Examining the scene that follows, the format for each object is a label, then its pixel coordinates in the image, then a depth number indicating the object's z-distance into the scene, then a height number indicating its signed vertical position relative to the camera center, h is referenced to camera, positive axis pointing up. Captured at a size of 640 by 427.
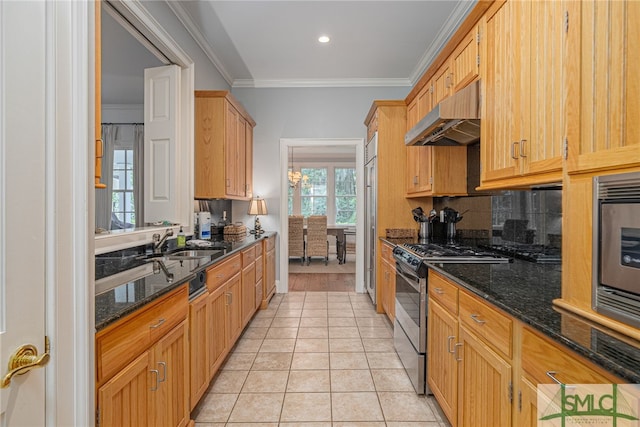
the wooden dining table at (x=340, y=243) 7.12 -0.68
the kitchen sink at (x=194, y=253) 2.52 -0.32
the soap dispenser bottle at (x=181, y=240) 2.74 -0.24
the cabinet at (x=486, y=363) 0.96 -0.58
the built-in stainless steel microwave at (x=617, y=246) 0.86 -0.10
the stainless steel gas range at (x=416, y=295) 2.10 -0.58
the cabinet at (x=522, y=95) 1.34 +0.55
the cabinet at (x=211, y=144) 3.39 +0.70
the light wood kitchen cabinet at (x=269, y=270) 4.01 -0.75
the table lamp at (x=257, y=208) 4.42 +0.05
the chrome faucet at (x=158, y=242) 2.33 -0.21
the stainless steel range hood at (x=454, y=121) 2.05 +0.61
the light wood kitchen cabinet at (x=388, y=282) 3.18 -0.72
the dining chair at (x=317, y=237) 6.86 -0.52
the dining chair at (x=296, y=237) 6.84 -0.52
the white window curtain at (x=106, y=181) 4.82 +0.47
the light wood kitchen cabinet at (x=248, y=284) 3.02 -0.69
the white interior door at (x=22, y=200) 0.70 +0.03
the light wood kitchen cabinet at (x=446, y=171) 3.06 +0.38
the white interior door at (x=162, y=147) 2.80 +0.55
